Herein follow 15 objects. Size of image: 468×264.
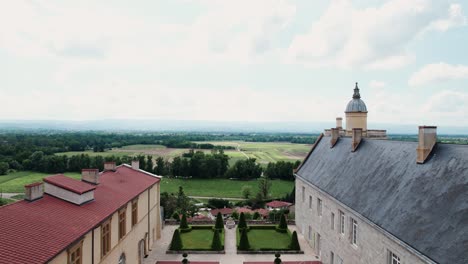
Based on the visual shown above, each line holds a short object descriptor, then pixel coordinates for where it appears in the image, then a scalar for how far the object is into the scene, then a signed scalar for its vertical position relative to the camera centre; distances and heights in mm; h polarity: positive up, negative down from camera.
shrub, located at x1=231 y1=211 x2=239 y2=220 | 42844 -12114
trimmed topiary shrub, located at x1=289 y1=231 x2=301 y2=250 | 29984 -11126
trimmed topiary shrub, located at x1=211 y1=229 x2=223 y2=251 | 30512 -11370
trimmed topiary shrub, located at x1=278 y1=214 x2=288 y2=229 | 36281 -11132
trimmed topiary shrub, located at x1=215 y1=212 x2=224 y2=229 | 36344 -11099
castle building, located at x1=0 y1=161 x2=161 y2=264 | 13234 -4960
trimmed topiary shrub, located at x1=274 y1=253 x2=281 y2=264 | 26705 -11230
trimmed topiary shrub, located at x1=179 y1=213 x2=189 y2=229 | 36531 -11226
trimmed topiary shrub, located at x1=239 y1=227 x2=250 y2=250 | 30405 -11175
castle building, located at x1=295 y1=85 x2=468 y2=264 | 13289 -4086
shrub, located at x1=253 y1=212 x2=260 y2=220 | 43612 -12332
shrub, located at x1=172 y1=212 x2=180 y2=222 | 41000 -11651
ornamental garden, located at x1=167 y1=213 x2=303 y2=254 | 30250 -11873
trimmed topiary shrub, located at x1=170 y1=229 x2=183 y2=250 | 30250 -11171
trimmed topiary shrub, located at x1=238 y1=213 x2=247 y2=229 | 36812 -11138
